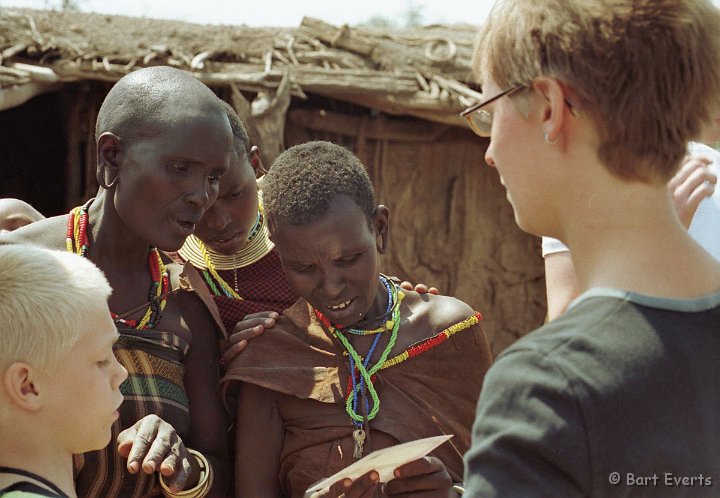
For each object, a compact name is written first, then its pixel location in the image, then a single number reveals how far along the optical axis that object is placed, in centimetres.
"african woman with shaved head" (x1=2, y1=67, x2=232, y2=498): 273
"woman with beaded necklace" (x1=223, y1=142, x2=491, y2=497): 292
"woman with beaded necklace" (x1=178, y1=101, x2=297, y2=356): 344
